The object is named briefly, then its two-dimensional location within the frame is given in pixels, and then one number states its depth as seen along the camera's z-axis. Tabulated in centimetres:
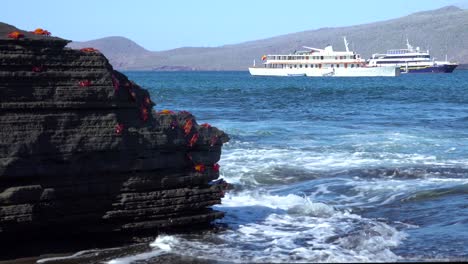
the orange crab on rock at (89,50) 1067
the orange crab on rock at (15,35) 998
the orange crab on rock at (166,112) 1142
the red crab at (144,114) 1102
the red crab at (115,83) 1066
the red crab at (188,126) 1145
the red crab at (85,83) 1038
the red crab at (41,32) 1068
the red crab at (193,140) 1145
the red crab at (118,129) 1050
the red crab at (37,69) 1005
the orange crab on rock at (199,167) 1152
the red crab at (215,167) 1178
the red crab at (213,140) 1179
